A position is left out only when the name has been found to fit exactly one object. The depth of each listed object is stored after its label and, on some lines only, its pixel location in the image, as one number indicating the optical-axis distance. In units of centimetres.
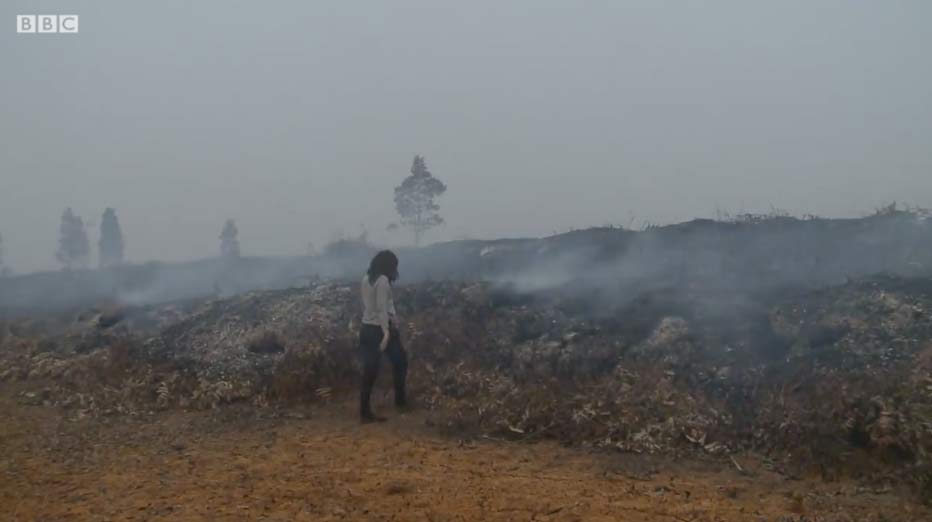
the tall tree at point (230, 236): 4916
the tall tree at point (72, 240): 5038
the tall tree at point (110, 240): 4872
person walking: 702
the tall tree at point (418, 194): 3791
